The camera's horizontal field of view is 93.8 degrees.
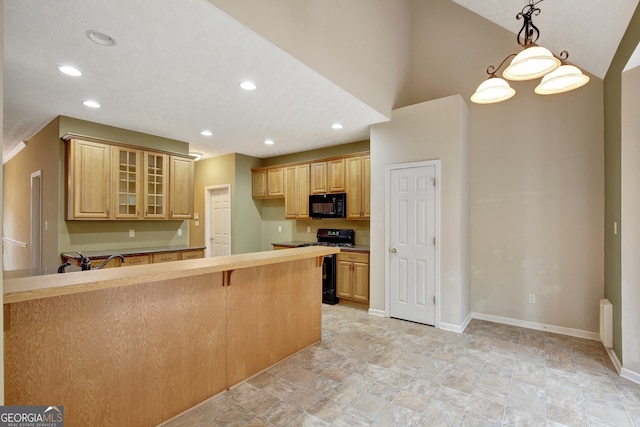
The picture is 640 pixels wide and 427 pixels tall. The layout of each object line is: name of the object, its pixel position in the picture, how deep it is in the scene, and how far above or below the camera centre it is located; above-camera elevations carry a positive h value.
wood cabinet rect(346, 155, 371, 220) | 4.83 +0.47
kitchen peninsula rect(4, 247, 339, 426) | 1.49 -0.76
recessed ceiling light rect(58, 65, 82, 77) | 2.62 +1.31
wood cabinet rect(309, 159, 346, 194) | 5.14 +0.69
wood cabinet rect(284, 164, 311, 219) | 5.62 +0.47
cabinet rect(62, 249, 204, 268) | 3.78 -0.58
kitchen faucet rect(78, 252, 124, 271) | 2.40 -0.38
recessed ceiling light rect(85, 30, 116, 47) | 2.15 +1.32
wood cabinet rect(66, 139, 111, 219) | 3.87 +0.49
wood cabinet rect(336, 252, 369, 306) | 4.53 -0.95
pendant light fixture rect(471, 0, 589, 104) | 1.94 +1.01
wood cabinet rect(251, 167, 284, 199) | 6.03 +0.69
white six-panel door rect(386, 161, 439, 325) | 3.80 -0.33
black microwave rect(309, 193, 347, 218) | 5.05 +0.18
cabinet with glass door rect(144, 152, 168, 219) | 4.59 +0.49
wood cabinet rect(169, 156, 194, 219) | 4.91 +0.48
